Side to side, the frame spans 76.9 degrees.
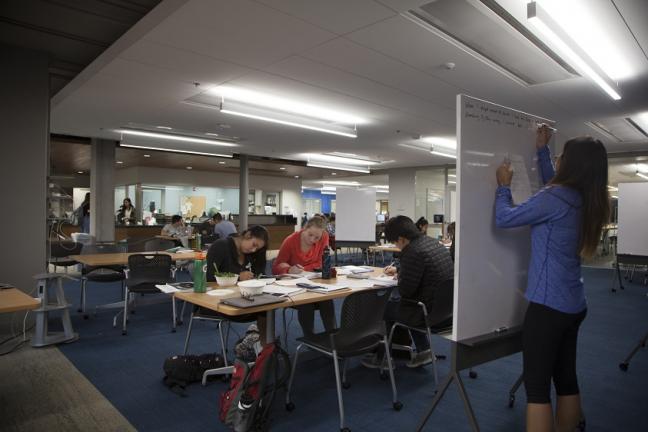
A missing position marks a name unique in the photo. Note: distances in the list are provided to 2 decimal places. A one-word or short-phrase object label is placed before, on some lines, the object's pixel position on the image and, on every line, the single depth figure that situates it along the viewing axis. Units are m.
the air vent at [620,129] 6.27
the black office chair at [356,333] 2.50
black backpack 3.01
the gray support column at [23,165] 4.15
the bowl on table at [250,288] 2.65
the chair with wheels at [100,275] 5.00
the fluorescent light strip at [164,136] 7.66
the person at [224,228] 7.18
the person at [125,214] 10.00
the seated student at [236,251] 3.37
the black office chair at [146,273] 4.44
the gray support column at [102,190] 8.70
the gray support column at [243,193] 11.07
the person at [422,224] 7.02
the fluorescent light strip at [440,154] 9.00
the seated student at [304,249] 4.04
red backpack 2.33
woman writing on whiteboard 1.70
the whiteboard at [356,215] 9.17
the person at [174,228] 7.96
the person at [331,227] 10.77
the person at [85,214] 8.86
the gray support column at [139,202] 14.12
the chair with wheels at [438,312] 2.95
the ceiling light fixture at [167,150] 8.83
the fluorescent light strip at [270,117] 5.42
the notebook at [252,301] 2.43
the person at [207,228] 9.04
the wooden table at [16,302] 2.13
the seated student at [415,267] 3.00
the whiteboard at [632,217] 6.68
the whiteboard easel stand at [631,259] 6.42
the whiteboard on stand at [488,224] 1.84
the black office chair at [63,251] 5.99
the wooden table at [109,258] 4.63
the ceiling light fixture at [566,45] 2.71
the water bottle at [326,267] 3.56
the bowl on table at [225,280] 3.05
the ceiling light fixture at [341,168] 10.72
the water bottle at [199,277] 2.84
